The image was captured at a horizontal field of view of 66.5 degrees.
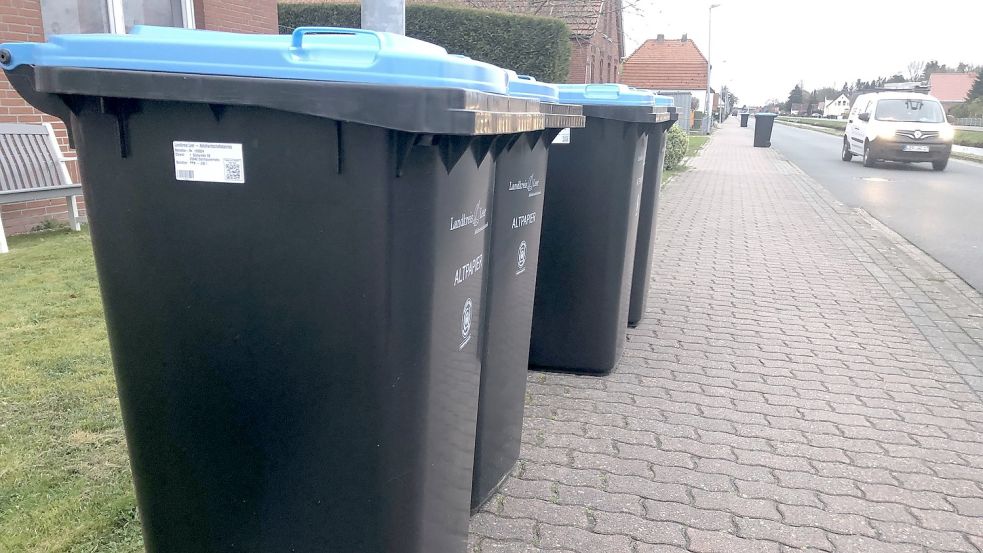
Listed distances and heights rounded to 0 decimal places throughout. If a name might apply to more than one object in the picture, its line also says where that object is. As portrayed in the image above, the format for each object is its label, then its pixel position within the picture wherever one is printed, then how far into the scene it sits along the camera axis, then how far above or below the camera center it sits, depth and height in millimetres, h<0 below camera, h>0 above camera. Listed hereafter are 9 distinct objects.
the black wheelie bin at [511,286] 2760 -781
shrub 17144 -1340
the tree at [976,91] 82875 +1117
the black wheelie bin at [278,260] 1655 -433
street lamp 47550 -1398
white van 19453 -797
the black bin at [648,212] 5184 -867
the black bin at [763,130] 32000 -1571
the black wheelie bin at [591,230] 4090 -792
